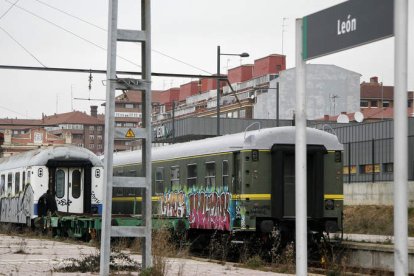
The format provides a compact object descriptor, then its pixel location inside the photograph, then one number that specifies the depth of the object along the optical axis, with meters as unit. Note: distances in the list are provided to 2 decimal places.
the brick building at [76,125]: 178.88
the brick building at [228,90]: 107.69
